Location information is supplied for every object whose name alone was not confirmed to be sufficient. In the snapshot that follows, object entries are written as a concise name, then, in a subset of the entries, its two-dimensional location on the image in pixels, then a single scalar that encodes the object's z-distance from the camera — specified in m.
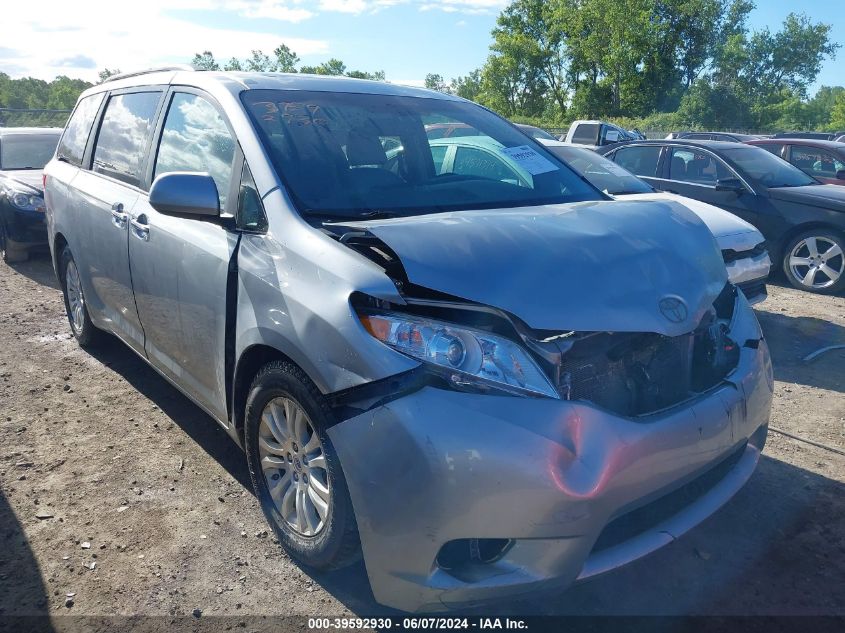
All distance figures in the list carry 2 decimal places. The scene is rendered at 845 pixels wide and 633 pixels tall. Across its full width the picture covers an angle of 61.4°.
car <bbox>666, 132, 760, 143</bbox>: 21.21
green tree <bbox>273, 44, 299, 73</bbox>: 62.06
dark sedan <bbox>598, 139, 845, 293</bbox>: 7.57
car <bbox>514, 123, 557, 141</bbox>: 13.55
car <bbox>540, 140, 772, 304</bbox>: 5.82
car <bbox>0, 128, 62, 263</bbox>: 8.27
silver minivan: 2.10
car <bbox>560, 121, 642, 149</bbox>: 17.58
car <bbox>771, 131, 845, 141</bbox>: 24.83
